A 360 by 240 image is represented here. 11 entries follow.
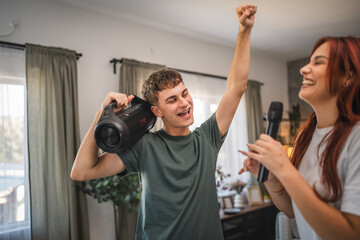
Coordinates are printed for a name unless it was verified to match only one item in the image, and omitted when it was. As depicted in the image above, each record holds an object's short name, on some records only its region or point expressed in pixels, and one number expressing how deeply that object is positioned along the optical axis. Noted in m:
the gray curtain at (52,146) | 2.54
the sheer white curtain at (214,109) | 4.02
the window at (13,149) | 2.45
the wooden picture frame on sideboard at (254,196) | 4.16
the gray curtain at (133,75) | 3.21
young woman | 0.76
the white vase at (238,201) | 3.94
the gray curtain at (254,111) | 4.67
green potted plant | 2.60
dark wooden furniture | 3.51
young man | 1.20
